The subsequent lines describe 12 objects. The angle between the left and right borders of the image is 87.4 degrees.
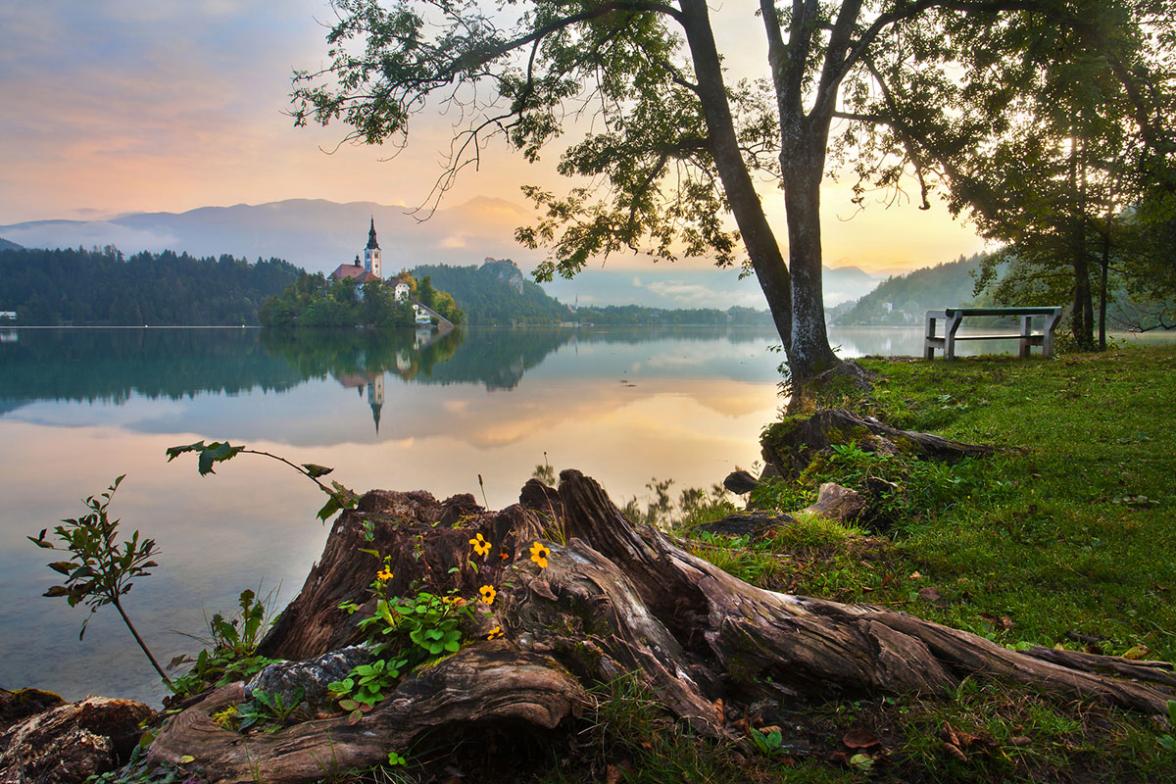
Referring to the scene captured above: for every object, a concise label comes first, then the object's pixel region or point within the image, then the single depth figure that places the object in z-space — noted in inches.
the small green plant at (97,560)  134.0
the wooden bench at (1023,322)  567.5
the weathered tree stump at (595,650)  92.5
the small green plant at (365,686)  95.7
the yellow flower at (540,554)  114.4
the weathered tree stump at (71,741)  107.3
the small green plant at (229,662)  128.8
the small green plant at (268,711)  96.0
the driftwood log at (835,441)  279.4
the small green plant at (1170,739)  90.7
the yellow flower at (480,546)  119.5
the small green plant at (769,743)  97.3
